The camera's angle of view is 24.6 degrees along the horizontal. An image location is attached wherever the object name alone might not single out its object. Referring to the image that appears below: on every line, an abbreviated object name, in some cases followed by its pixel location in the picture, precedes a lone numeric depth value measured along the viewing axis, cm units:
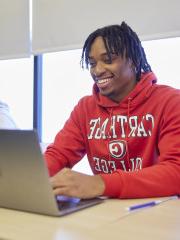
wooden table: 77
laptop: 88
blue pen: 99
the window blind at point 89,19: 205
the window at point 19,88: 284
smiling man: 140
